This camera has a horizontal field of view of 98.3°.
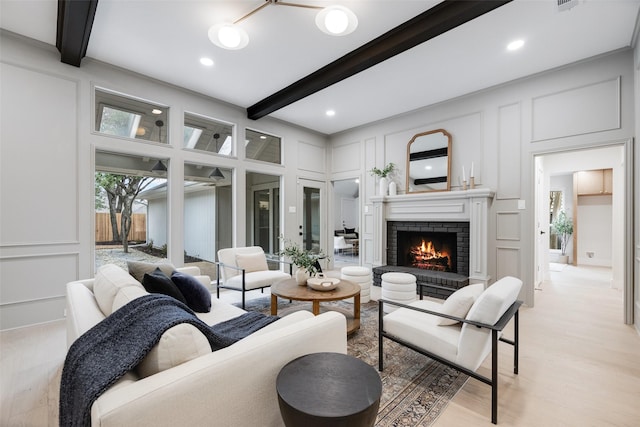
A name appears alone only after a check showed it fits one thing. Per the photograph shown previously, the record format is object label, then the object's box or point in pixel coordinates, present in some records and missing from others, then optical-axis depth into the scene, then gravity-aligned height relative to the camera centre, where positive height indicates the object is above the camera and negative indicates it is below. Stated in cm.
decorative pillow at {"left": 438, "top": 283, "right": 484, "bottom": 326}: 190 -64
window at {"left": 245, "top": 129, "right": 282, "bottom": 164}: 509 +127
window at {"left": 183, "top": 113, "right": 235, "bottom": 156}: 434 +130
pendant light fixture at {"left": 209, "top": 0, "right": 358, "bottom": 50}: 221 +159
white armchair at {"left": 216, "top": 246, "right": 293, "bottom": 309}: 342 -80
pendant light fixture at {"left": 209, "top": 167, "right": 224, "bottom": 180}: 470 +67
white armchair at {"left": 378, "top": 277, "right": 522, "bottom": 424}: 169 -84
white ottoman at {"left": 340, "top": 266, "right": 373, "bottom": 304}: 376 -89
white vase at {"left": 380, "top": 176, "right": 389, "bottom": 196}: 518 +49
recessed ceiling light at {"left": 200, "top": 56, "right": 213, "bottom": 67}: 340 +189
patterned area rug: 171 -125
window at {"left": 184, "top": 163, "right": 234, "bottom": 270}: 436 -2
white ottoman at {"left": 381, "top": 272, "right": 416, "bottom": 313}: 337 -92
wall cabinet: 631 +70
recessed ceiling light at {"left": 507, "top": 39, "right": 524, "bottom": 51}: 302 +186
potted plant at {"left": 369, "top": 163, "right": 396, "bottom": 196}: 518 +73
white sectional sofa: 82 -58
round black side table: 94 -67
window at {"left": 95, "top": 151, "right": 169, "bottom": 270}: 359 +7
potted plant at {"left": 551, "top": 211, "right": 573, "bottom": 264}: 691 -43
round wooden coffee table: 262 -80
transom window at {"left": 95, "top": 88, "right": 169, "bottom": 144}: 357 +132
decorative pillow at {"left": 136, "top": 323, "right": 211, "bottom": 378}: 99 -51
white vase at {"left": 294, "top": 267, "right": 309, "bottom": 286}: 306 -70
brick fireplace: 403 -41
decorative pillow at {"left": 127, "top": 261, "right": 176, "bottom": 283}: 219 -45
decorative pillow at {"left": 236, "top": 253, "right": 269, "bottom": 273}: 378 -69
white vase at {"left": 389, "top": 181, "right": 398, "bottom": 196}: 510 +43
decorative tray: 282 -74
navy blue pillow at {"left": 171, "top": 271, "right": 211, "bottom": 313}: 228 -66
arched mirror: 462 +88
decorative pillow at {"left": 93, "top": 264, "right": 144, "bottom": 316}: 155 -42
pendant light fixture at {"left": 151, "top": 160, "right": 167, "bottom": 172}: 405 +68
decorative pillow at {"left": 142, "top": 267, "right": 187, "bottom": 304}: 200 -52
